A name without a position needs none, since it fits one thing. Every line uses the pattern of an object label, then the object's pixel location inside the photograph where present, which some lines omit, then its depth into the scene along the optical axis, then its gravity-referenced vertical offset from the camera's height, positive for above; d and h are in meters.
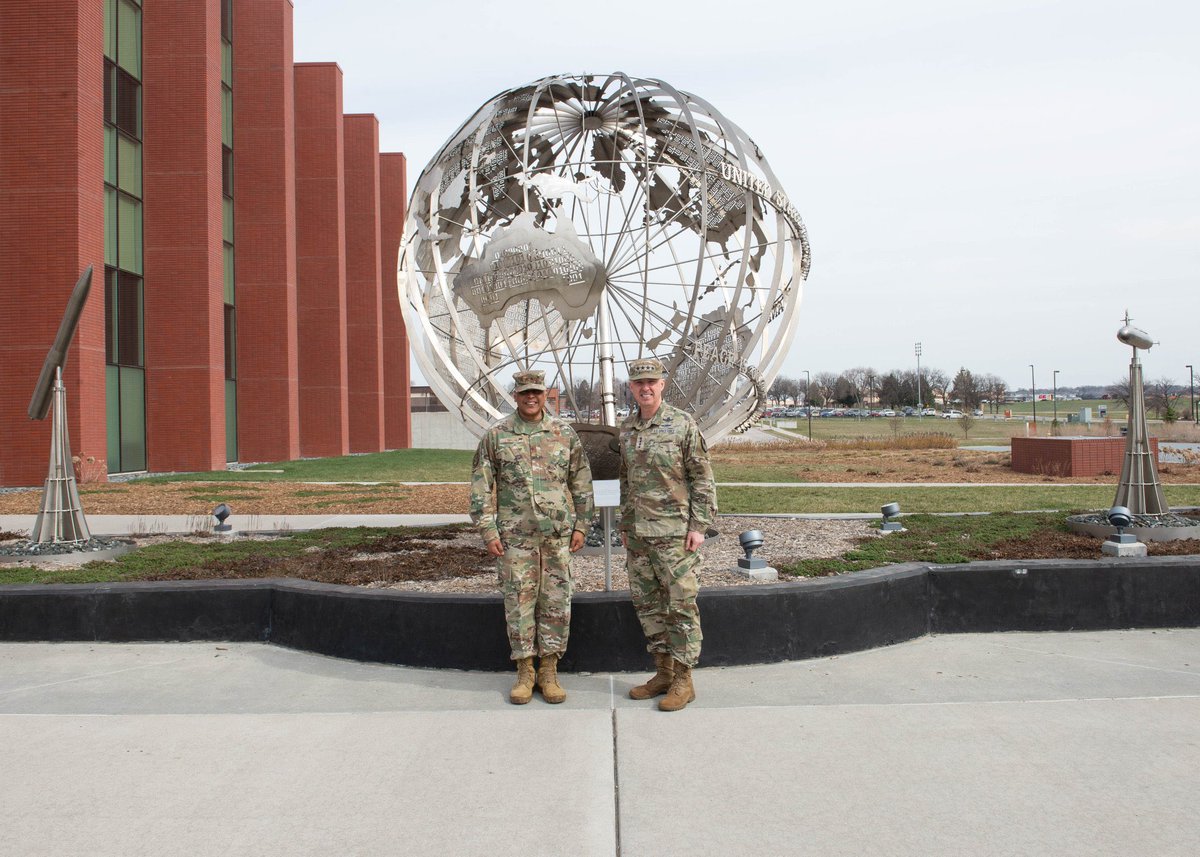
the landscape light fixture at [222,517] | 9.98 -1.05
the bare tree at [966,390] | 102.01 +2.29
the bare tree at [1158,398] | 52.34 +0.82
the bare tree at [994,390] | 122.00 +2.74
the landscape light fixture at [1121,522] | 7.18 -0.85
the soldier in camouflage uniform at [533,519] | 5.06 -0.57
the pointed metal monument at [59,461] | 8.47 -0.40
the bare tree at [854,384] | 138.00 +4.04
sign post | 5.43 -0.46
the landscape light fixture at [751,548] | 6.84 -0.97
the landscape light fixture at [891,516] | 9.38 -1.05
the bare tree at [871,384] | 135.38 +3.93
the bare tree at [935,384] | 136.38 +3.81
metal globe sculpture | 8.18 +1.66
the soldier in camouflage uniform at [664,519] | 4.97 -0.56
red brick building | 18.61 +4.51
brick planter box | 20.66 -1.02
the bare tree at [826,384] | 151.36 +4.33
